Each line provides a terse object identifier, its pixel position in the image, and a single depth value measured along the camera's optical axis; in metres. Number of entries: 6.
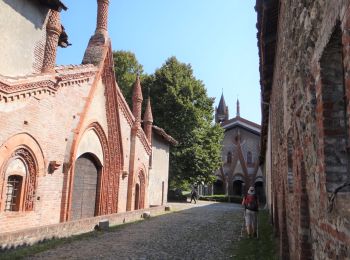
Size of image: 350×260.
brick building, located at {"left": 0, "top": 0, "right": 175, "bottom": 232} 11.38
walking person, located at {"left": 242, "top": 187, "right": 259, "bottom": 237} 11.96
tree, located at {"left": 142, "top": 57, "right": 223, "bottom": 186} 33.62
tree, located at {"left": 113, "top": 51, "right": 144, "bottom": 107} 37.97
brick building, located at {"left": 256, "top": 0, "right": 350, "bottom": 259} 2.88
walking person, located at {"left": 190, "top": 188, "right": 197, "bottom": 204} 35.84
